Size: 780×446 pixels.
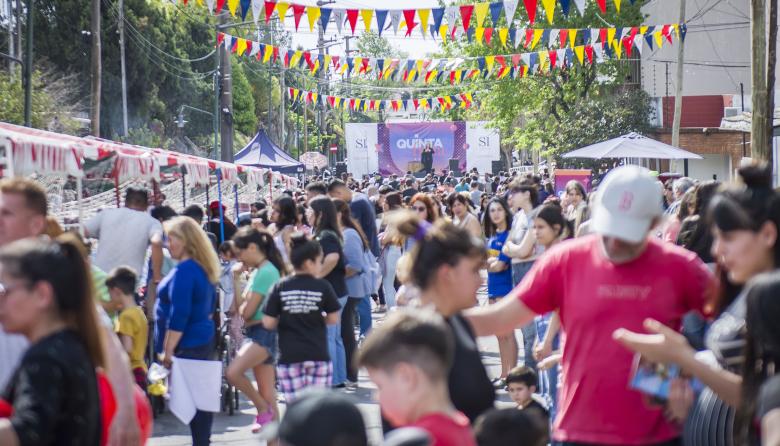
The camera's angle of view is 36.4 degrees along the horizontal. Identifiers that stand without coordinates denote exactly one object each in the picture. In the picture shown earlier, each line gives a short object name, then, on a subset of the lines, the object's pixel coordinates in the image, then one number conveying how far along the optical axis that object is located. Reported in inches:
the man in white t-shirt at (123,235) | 425.4
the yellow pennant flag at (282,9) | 799.7
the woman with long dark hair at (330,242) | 408.5
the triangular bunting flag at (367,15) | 891.4
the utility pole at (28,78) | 951.0
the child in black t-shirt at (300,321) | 311.4
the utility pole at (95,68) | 1047.0
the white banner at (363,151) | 2100.1
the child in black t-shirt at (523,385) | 291.3
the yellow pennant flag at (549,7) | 767.0
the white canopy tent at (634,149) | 946.7
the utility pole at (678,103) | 1274.6
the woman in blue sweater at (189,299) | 314.0
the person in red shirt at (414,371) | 124.8
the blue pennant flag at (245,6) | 772.7
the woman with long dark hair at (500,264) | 414.3
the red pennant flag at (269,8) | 799.1
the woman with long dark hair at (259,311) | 340.8
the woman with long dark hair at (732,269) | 144.9
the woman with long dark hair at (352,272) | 442.9
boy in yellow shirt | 354.6
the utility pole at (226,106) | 1026.1
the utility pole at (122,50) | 1864.5
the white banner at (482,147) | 2046.0
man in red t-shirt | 164.2
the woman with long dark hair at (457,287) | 165.2
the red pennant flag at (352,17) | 883.4
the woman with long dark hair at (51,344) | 131.8
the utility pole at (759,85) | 654.5
